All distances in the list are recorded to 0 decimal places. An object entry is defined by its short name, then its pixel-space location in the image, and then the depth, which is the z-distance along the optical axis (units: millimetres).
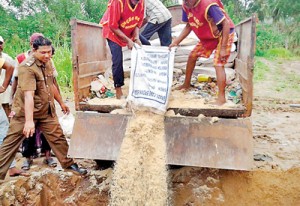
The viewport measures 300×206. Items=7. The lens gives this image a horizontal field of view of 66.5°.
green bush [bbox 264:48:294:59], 11702
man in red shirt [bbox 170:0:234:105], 2258
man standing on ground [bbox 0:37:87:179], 2112
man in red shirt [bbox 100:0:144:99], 2394
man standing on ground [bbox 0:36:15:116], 2687
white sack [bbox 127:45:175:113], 2138
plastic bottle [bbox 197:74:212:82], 3136
